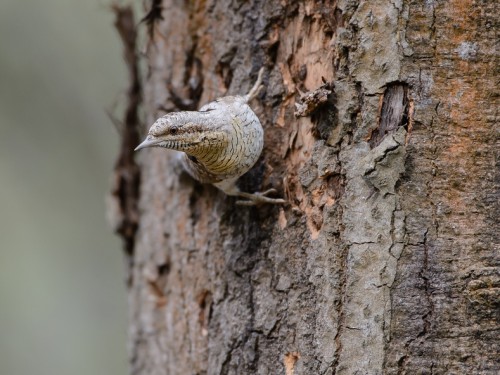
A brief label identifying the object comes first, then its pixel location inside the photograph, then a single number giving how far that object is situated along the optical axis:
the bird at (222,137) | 5.08
